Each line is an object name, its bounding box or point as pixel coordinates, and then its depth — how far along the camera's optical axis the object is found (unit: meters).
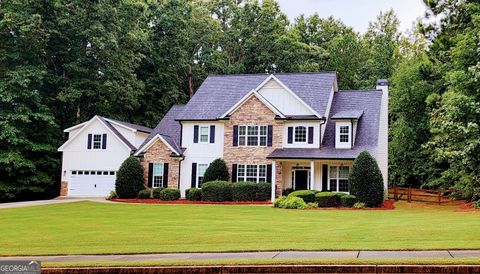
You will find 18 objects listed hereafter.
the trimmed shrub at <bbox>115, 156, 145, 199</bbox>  35.12
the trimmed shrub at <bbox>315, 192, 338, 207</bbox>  30.08
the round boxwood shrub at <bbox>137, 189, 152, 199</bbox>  35.00
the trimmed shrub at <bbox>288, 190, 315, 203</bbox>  30.45
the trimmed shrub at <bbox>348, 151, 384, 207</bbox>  29.64
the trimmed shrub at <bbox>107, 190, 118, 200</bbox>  35.78
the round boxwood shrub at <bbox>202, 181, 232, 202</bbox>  32.88
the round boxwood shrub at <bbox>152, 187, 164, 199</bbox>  35.24
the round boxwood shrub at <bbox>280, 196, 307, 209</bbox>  28.55
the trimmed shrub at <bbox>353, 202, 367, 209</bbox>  29.22
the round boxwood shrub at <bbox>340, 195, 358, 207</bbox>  29.84
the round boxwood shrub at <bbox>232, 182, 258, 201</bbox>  32.72
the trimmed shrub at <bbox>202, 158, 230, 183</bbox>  34.72
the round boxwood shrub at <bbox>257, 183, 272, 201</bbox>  33.03
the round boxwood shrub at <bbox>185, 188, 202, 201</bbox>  33.81
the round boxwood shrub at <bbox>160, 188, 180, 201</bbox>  34.44
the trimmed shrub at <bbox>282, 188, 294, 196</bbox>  33.99
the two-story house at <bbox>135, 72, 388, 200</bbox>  33.81
